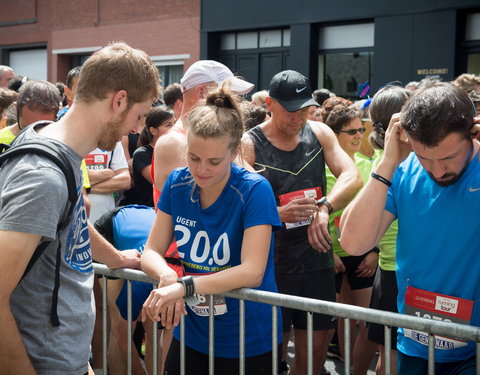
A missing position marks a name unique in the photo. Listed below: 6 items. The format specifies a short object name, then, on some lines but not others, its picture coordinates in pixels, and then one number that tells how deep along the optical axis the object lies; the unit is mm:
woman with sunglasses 4555
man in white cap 3395
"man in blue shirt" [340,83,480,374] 2230
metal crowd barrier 2121
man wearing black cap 3688
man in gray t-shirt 1770
